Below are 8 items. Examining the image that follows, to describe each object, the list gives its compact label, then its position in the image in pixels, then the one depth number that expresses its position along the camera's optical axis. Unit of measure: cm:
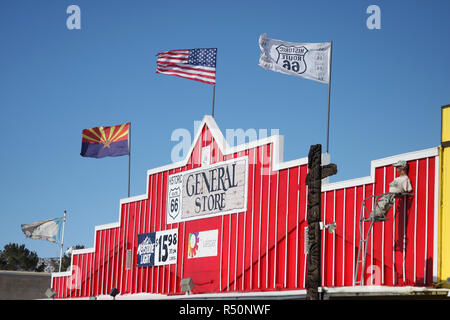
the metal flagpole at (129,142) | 3534
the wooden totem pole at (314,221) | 1831
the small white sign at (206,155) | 3005
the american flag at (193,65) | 3088
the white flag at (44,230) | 4059
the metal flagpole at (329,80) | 2584
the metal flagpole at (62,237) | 4056
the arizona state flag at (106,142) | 3538
